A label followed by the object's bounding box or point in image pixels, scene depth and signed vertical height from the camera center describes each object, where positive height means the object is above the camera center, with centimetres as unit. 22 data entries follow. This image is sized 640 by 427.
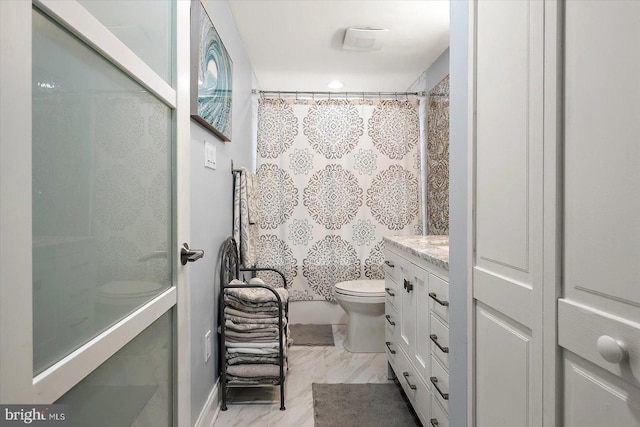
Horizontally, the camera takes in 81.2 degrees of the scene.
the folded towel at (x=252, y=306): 206 -52
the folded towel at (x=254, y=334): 205 -66
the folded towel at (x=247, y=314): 206 -56
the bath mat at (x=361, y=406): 191 -106
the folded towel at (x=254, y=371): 202 -86
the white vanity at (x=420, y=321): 145 -51
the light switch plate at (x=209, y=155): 185 +30
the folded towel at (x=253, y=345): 204 -72
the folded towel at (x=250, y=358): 204 -80
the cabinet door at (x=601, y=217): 57 +0
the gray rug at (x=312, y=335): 307 -106
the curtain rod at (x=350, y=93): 341 +116
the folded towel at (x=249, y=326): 204 -62
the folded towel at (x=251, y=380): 204 -91
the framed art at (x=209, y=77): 158 +67
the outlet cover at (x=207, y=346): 186 -68
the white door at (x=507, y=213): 80 +0
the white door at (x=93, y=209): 46 +1
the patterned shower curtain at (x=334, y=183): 335 +28
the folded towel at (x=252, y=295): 203 -45
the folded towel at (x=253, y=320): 204 -59
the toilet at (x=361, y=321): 279 -83
